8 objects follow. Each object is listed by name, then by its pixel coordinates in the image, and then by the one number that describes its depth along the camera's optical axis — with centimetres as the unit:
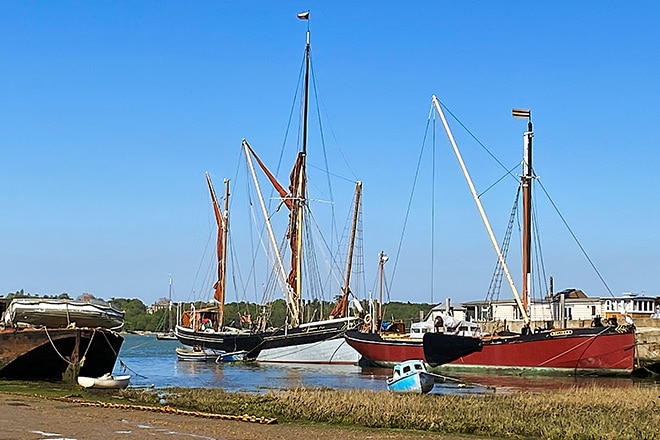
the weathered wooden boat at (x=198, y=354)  8581
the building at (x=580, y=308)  8638
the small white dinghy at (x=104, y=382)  3903
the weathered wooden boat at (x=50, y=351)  4294
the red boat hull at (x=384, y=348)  7081
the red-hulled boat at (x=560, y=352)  6034
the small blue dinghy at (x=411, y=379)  3947
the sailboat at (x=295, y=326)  7944
